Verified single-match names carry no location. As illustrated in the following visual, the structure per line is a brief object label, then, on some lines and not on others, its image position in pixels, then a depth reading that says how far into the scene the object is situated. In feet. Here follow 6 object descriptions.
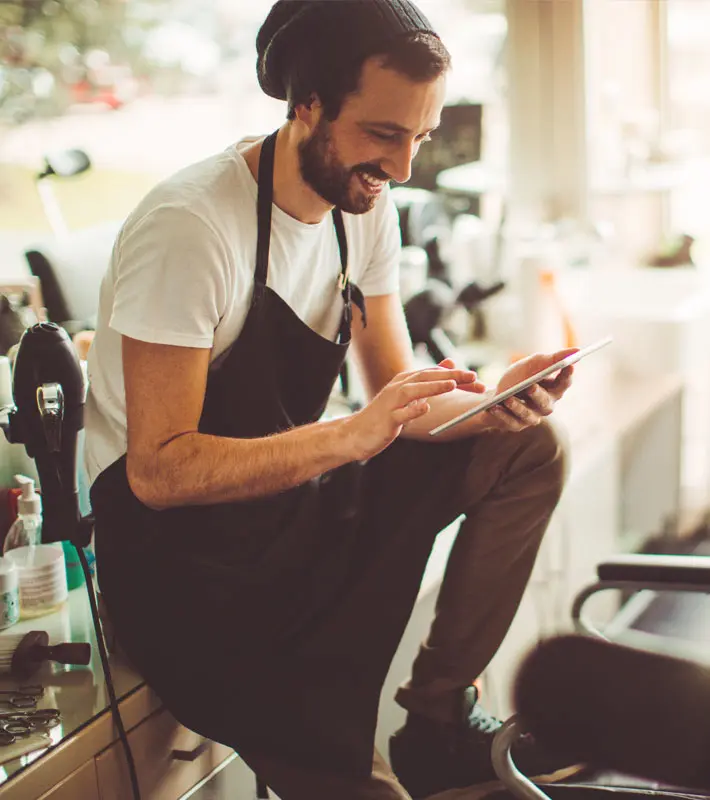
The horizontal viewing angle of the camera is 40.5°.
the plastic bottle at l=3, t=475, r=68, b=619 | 4.66
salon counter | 3.57
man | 3.96
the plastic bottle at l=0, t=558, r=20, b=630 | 4.45
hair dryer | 4.26
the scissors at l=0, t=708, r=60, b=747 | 3.65
